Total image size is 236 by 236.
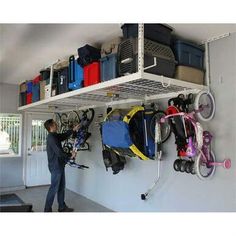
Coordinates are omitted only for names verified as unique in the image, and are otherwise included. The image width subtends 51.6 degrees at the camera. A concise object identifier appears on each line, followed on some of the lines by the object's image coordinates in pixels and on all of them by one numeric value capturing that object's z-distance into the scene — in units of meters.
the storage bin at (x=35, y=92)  5.01
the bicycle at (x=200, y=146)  2.64
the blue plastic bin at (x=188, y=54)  2.76
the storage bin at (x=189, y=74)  2.72
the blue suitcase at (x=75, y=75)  3.43
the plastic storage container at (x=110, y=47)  2.82
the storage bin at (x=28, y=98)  5.45
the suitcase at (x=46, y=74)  4.64
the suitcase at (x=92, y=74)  3.01
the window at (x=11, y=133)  6.07
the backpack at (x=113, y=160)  3.83
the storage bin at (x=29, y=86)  5.45
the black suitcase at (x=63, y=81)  3.82
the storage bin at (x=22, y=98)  5.85
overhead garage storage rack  2.38
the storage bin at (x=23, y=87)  5.78
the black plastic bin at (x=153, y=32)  2.46
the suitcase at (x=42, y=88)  4.66
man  4.08
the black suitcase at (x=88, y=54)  3.15
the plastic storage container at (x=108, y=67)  2.74
